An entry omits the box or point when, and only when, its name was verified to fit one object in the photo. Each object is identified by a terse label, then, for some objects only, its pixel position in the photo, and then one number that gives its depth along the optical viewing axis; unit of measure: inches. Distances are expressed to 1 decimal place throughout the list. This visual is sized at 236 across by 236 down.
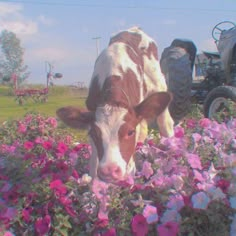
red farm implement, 659.2
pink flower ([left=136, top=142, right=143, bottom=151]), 116.4
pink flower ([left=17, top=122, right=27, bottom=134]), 161.4
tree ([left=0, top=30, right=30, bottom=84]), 2436.0
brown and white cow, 97.8
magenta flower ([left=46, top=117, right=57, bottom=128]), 171.0
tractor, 205.5
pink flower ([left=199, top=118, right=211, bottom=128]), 134.7
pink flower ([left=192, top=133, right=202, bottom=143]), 112.4
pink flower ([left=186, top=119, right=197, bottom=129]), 148.1
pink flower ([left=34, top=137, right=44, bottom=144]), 138.7
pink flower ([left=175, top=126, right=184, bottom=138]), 119.5
